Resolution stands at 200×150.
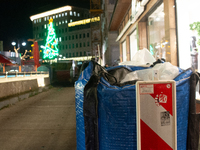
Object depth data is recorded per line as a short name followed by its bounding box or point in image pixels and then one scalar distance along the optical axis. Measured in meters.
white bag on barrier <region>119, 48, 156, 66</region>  3.15
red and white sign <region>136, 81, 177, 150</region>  1.55
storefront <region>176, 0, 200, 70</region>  5.04
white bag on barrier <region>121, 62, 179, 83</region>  1.95
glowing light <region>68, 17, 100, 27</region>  84.61
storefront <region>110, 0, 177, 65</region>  6.23
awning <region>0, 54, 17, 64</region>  19.84
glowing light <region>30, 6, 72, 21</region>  91.09
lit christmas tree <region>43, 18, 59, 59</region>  51.56
